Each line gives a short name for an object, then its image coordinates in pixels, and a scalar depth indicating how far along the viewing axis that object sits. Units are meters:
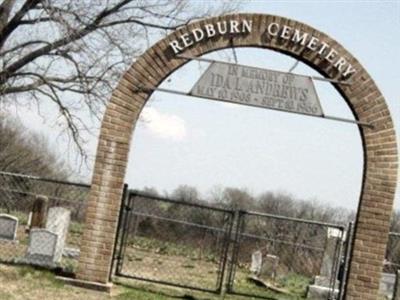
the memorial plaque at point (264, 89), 10.00
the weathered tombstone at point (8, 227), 17.09
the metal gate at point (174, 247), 12.89
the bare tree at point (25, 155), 53.91
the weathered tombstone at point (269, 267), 18.98
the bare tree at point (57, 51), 19.87
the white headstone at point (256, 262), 19.73
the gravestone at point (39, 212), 19.33
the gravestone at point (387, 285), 20.56
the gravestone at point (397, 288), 15.53
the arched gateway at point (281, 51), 9.80
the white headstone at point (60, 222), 13.22
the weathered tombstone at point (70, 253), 14.49
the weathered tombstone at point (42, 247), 12.00
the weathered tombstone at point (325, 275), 15.81
